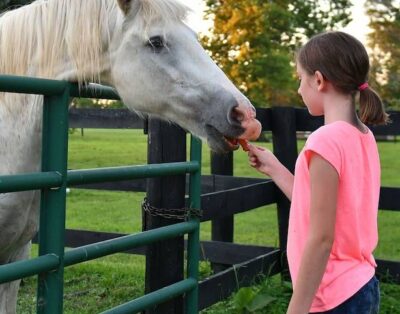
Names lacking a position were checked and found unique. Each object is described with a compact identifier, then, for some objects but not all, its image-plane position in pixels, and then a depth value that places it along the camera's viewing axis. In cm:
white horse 254
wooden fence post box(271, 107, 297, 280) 470
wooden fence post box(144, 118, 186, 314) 301
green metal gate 190
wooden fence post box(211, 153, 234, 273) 514
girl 176
